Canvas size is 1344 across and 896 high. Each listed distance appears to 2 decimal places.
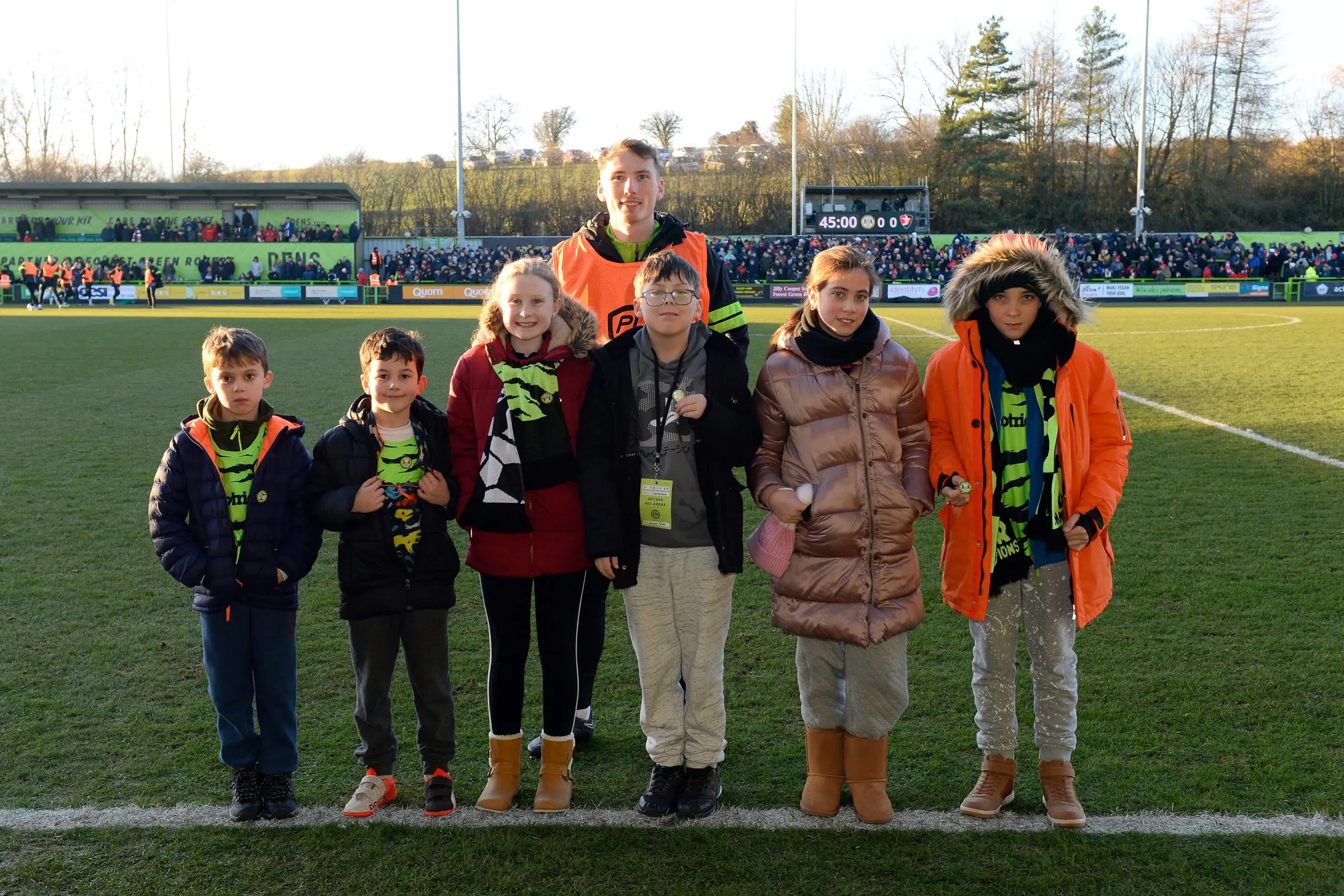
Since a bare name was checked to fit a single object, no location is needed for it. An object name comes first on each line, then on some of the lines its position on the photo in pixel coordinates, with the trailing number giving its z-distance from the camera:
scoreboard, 45.00
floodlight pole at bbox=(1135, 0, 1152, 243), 39.31
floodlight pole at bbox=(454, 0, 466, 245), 42.69
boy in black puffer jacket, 3.21
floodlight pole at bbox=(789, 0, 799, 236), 43.00
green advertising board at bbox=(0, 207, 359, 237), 43.78
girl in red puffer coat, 3.21
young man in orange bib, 3.48
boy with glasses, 3.15
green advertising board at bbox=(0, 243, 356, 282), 40.16
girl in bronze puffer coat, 3.15
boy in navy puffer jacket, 3.14
